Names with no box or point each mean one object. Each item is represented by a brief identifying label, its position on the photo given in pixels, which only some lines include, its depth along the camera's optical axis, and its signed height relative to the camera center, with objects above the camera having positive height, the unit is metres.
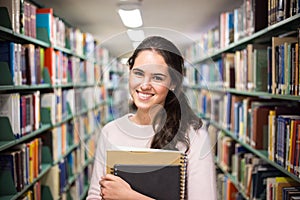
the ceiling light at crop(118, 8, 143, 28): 3.65 +0.68
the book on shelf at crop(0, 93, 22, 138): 2.18 -0.15
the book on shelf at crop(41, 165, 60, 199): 3.10 -0.78
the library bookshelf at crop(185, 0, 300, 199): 1.87 -0.18
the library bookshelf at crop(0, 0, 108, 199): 2.15 -0.16
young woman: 1.20 -0.14
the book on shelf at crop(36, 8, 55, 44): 3.01 +0.50
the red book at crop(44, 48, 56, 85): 3.08 +0.18
